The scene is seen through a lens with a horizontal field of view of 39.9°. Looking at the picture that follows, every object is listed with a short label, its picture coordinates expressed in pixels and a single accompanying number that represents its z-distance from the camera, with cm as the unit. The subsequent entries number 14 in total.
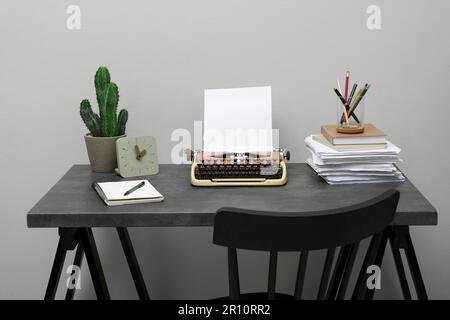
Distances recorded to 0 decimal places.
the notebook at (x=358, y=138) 181
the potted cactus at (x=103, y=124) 189
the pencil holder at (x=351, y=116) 187
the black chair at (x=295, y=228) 123
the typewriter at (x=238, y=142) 181
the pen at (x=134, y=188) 168
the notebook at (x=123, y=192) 163
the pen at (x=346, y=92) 191
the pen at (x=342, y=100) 189
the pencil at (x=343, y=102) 188
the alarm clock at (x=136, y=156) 188
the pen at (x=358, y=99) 186
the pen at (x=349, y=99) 190
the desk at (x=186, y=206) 156
